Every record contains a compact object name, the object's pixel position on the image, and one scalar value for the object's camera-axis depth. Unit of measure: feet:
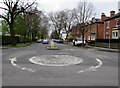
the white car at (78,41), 99.07
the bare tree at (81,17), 94.58
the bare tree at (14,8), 77.20
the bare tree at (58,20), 175.32
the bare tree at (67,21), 162.32
